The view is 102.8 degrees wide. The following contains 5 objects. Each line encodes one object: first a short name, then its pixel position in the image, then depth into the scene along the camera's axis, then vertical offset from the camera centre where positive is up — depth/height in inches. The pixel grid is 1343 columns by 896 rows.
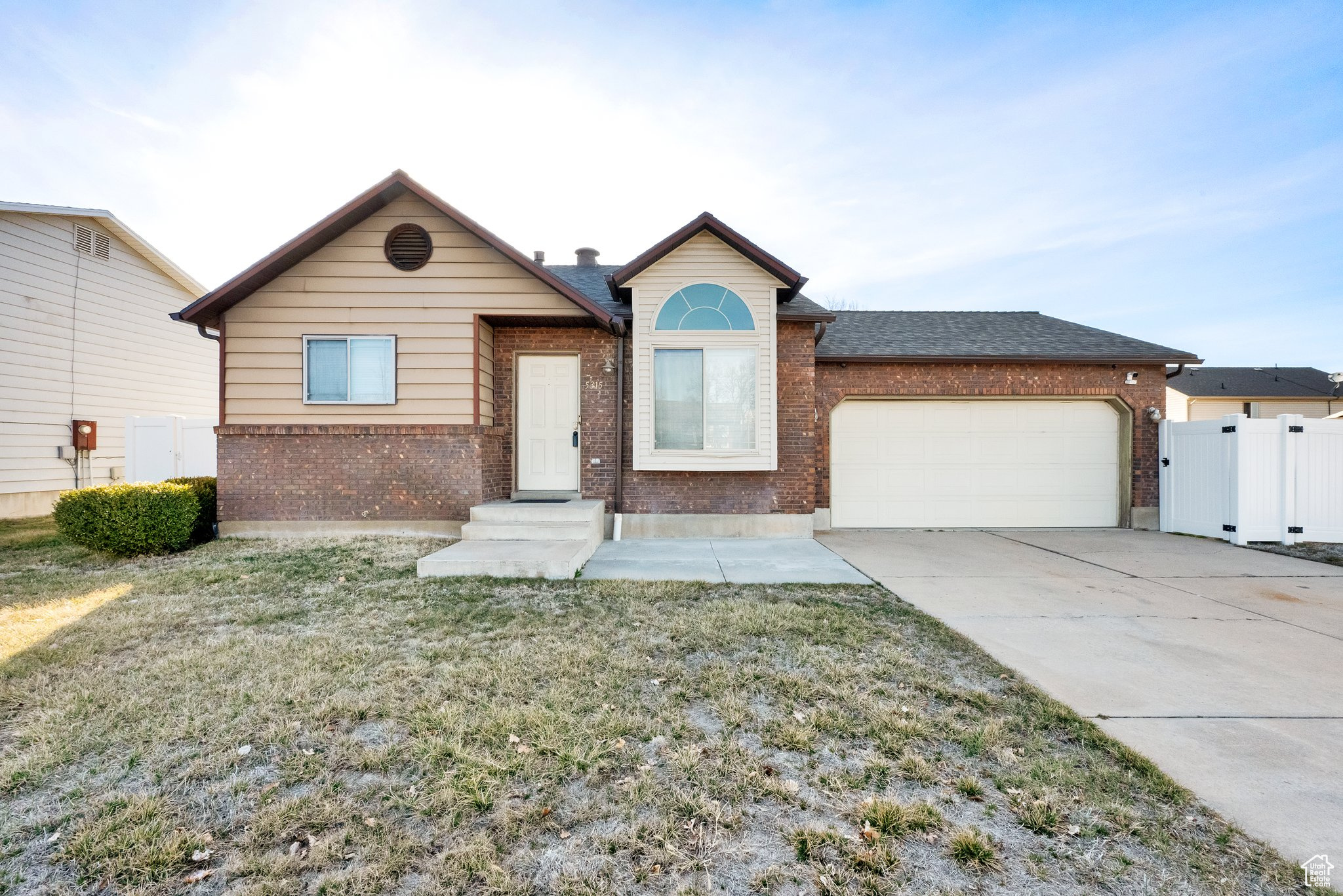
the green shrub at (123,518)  262.1 -38.4
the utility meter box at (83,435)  430.9 +5.4
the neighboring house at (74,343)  401.1 +82.2
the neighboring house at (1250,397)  1170.6 +107.0
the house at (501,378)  313.6 +39.6
